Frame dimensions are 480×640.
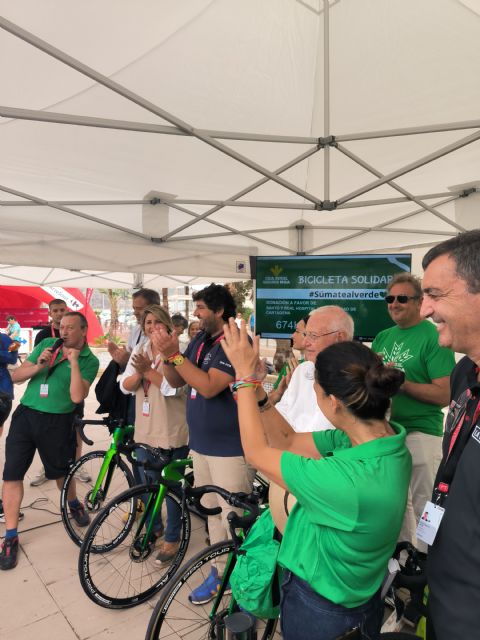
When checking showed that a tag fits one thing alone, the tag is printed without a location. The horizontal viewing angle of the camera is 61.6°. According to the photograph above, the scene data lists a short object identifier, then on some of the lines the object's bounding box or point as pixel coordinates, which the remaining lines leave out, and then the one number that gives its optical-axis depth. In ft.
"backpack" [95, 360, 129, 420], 11.12
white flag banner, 46.42
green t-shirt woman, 3.65
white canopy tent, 8.51
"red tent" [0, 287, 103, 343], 48.06
